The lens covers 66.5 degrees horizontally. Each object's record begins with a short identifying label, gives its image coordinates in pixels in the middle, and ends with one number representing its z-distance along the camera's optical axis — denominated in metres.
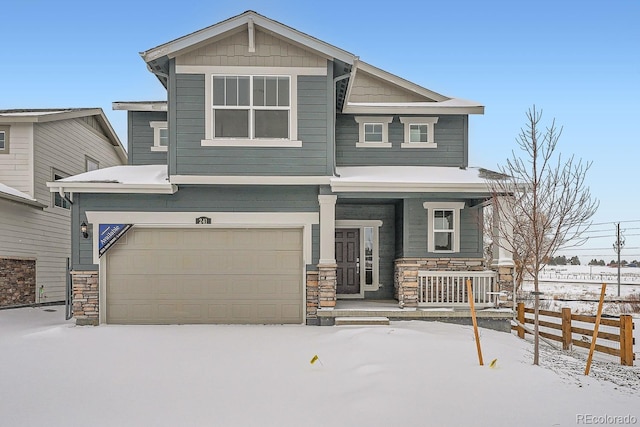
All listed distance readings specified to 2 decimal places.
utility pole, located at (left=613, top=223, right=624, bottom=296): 30.36
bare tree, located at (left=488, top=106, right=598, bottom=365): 7.30
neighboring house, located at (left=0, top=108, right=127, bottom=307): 14.41
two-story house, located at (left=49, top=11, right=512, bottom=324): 10.45
